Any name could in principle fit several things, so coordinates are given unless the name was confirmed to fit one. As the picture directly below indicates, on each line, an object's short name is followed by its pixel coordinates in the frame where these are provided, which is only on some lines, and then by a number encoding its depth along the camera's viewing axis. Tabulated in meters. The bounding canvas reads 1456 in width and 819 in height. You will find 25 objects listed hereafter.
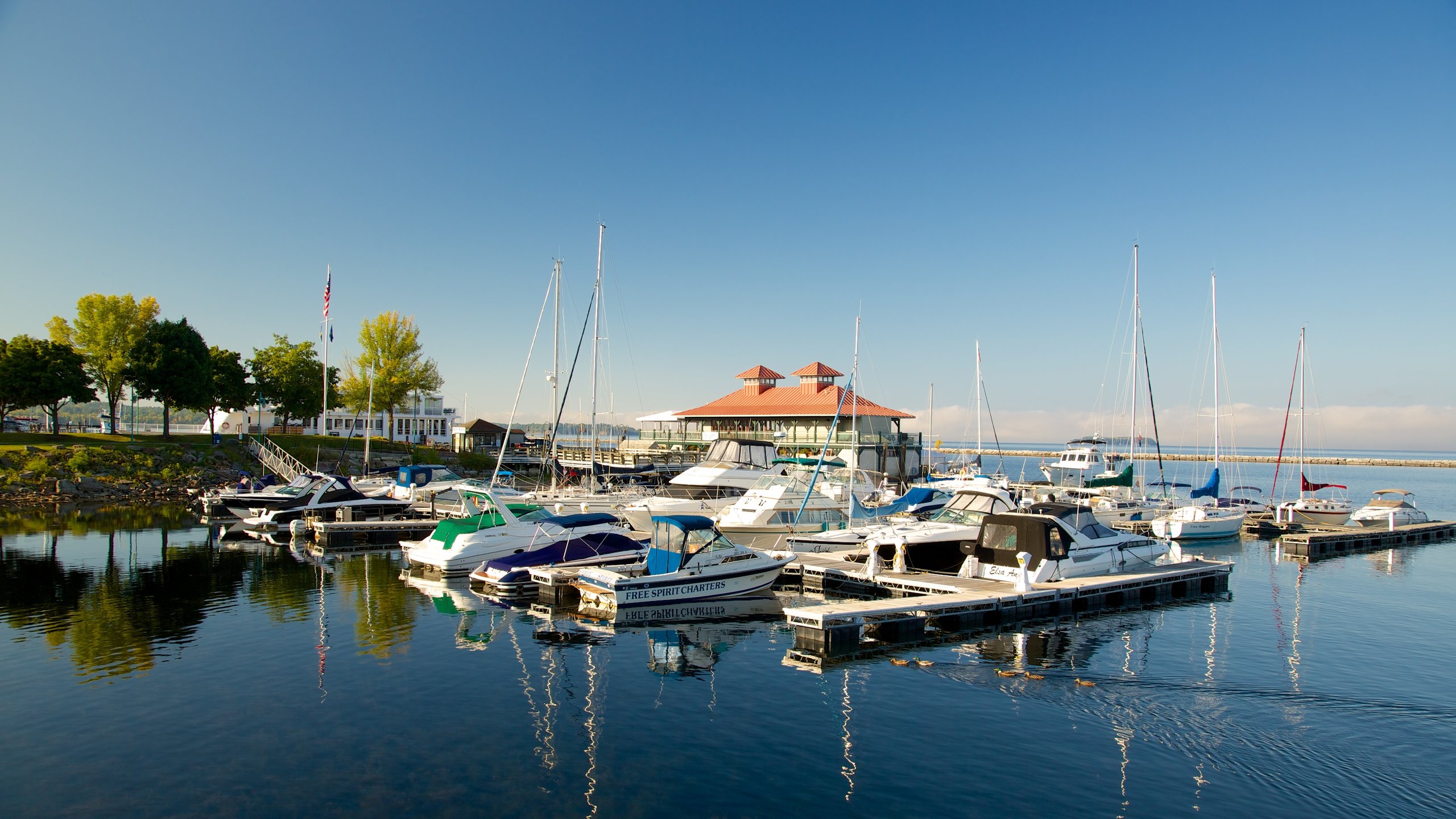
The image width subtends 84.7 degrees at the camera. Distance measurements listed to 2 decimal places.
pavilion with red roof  57.44
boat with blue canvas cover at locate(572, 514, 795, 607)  20.39
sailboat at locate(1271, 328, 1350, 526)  44.31
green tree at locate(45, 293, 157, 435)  56.97
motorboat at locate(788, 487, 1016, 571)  24.83
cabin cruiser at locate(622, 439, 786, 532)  32.41
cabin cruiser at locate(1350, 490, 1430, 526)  43.28
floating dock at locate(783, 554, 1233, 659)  17.61
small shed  74.81
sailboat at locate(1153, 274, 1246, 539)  39.62
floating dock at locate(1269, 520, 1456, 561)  35.62
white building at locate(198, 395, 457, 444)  81.75
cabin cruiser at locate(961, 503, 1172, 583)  22.41
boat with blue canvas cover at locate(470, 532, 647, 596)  23.09
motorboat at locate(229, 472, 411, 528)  37.22
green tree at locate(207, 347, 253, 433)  61.59
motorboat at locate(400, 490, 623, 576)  25.70
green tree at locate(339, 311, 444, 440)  64.38
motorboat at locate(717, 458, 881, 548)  29.38
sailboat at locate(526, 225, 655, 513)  36.55
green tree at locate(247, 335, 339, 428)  64.75
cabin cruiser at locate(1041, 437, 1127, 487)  60.38
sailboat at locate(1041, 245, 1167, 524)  42.44
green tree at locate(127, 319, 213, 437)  55.50
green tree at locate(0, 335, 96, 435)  51.50
